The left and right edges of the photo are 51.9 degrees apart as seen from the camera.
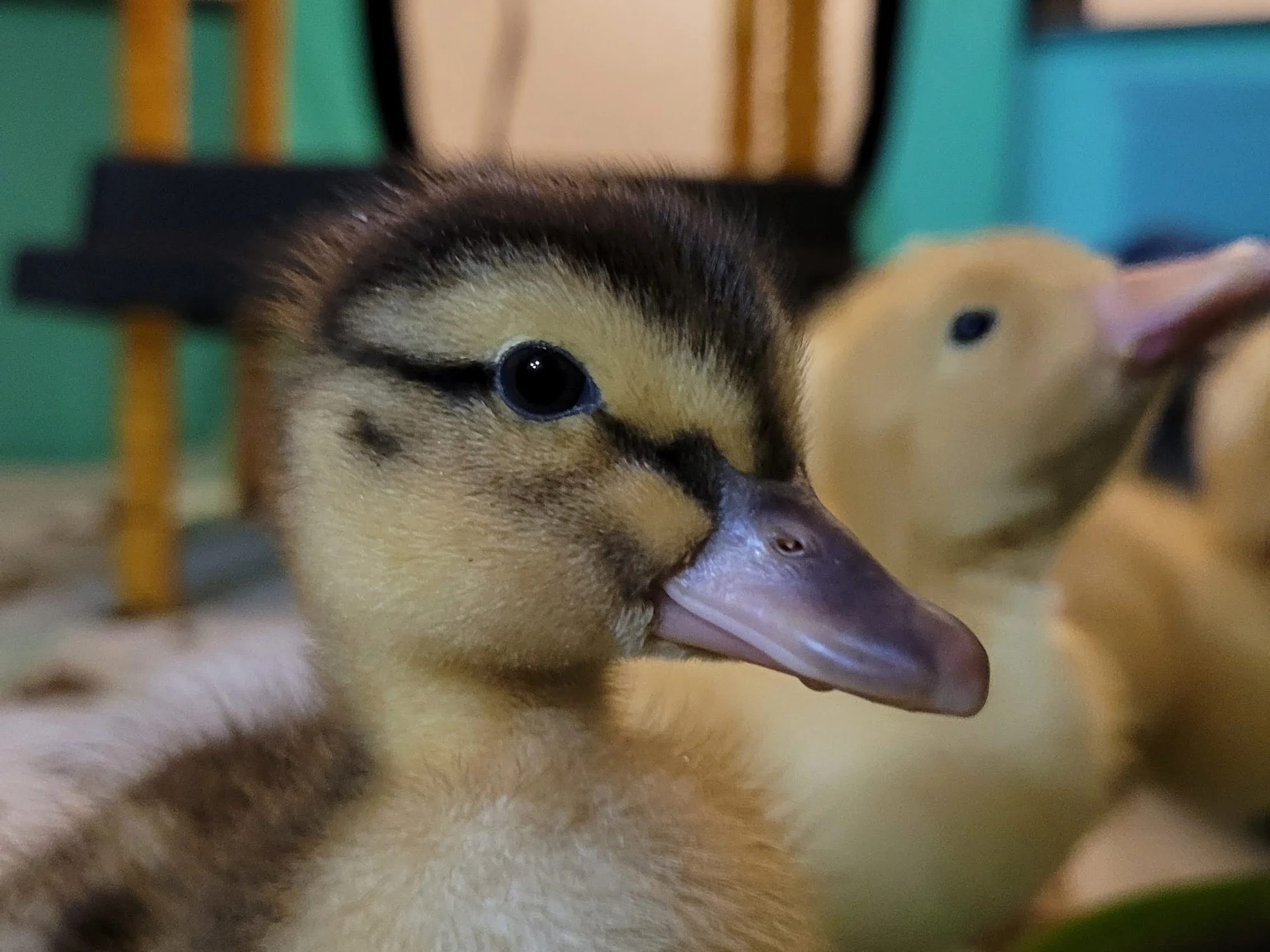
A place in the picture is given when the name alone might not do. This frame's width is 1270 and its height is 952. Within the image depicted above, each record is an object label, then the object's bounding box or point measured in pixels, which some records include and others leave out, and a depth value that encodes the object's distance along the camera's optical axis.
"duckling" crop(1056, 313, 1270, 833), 0.25
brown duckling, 0.11
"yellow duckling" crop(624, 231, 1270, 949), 0.18
